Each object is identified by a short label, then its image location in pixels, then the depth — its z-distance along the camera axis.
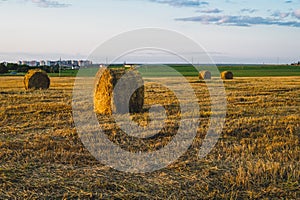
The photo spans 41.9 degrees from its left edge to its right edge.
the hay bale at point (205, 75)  38.56
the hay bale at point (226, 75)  40.56
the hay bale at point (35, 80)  23.78
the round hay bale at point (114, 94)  12.72
